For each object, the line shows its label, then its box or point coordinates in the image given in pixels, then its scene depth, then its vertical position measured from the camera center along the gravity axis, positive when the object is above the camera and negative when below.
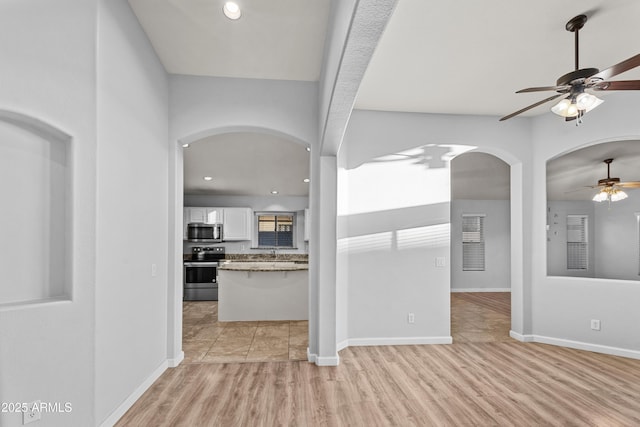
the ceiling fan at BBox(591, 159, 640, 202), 5.78 +0.60
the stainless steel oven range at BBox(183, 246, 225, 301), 7.50 -1.23
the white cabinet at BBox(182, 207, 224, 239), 8.05 +0.22
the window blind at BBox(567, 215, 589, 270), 9.20 -0.50
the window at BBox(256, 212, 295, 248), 8.72 -0.12
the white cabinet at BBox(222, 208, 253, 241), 8.24 +0.01
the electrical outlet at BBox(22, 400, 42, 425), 1.88 -1.03
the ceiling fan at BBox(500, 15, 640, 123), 2.40 +0.99
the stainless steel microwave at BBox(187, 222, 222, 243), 7.98 -0.18
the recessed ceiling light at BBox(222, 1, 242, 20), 2.64 +1.67
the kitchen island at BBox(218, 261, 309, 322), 5.57 -1.13
